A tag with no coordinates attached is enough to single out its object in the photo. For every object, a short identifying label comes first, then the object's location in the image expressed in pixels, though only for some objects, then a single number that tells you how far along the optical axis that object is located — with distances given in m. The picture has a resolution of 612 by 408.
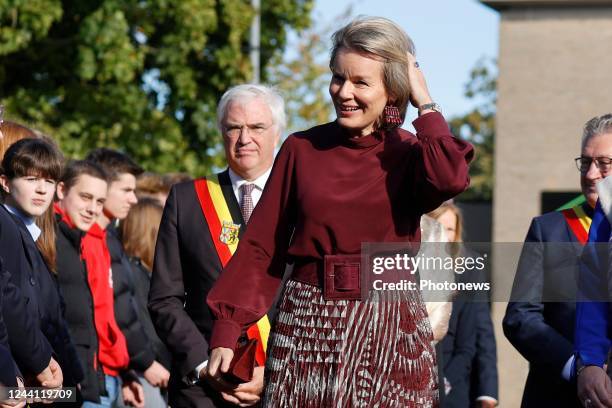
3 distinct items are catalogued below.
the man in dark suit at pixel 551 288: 11.05
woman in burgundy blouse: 7.94
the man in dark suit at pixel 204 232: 10.75
